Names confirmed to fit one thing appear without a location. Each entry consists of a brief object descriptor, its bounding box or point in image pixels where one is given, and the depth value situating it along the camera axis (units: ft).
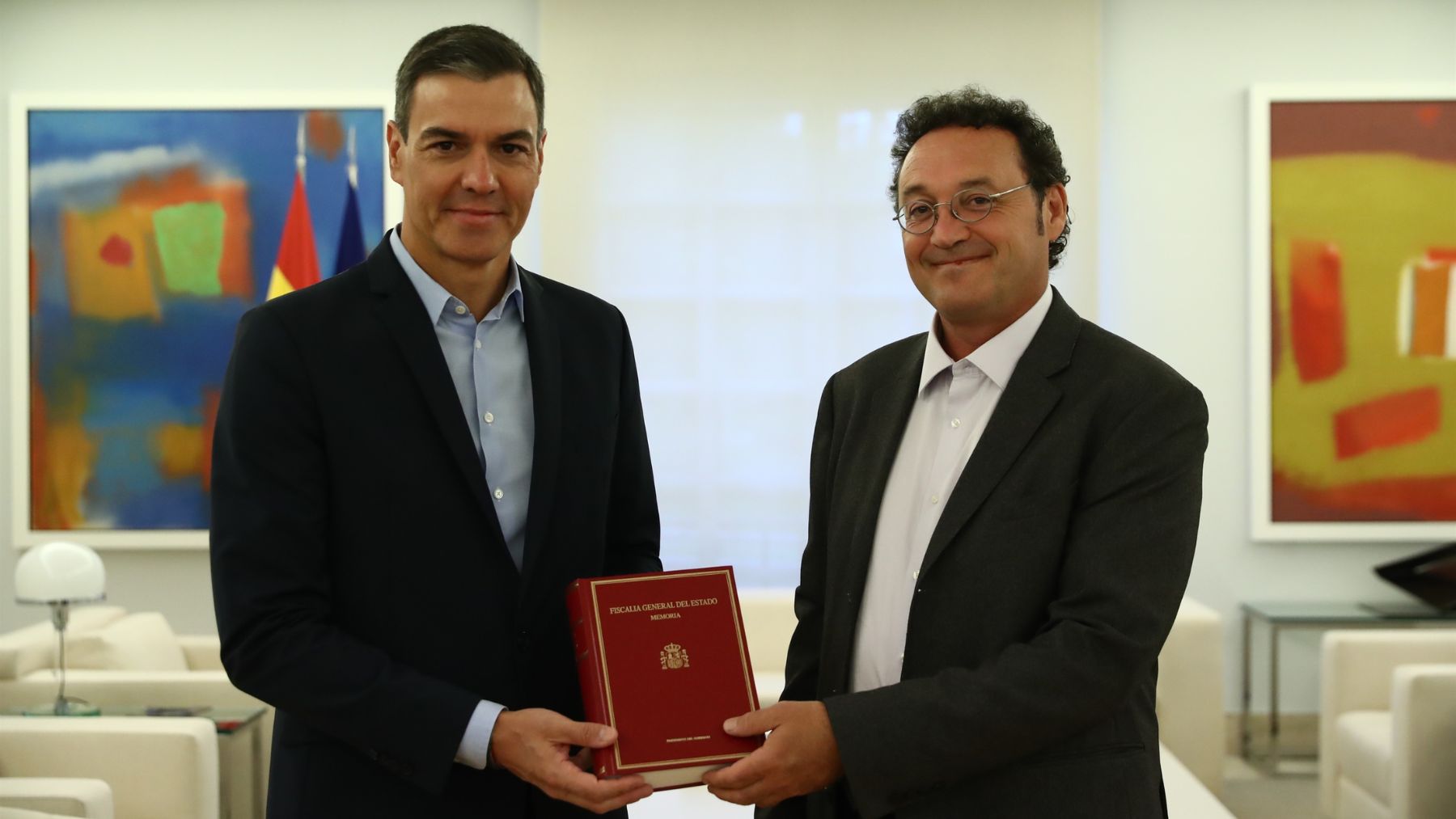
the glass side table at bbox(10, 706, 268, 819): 13.10
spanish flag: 18.75
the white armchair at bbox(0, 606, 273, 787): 13.61
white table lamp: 13.58
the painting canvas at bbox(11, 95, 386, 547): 18.76
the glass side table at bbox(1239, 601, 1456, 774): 17.24
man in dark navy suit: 5.65
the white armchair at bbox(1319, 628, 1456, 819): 12.85
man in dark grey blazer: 5.73
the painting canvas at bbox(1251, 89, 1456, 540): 18.39
